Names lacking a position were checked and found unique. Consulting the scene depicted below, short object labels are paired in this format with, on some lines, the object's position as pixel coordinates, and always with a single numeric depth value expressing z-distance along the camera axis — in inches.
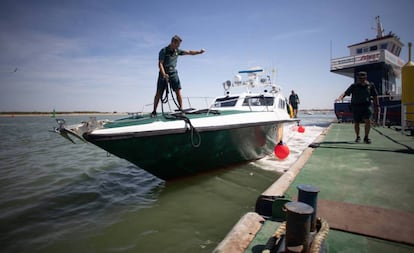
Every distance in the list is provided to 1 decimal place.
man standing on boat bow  193.9
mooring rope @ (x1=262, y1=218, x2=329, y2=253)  55.3
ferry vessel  584.0
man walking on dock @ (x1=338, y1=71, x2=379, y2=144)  210.1
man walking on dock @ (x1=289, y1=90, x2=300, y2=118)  551.7
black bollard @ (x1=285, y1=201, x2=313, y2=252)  53.0
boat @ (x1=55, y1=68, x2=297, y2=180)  149.5
